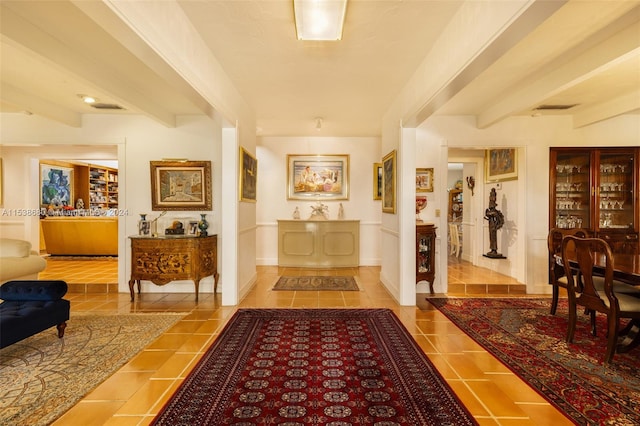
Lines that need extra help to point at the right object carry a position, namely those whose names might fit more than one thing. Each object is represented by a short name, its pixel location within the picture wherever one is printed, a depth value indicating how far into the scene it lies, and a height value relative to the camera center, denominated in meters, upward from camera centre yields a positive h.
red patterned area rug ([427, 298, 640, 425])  1.88 -1.20
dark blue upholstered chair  2.41 -0.80
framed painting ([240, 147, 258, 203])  3.96 +0.46
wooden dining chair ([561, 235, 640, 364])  2.33 -0.74
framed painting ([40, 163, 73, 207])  7.95 +0.65
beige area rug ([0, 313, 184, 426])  1.86 -1.18
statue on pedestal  5.26 -0.31
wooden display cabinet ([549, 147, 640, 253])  4.55 +0.22
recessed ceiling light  3.69 +1.35
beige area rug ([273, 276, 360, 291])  4.61 -1.18
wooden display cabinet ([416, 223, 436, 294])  4.25 -0.64
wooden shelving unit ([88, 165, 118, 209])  9.19 +0.68
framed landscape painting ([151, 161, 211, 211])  4.43 +0.33
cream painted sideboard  6.14 -0.69
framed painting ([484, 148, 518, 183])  5.05 +0.77
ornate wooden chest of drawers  3.96 -0.63
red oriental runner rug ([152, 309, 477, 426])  1.75 -1.18
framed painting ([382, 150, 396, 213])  4.12 +0.37
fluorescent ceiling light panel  2.09 +1.38
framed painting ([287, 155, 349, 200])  6.39 +0.68
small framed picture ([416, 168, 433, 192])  4.60 +0.42
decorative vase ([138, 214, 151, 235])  4.30 -0.23
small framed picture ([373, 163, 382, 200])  6.29 +0.58
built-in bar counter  6.64 -0.56
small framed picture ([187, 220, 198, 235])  4.41 -0.27
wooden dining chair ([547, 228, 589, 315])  3.28 -0.71
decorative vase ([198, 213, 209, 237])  4.25 -0.24
